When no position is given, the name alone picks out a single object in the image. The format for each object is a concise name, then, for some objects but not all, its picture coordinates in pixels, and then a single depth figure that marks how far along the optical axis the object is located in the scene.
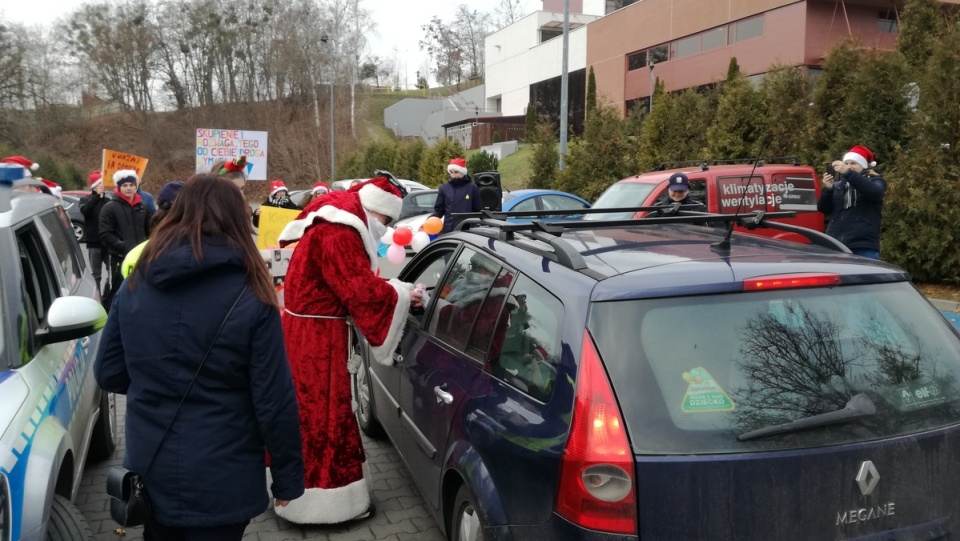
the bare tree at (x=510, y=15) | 76.06
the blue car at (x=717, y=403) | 2.10
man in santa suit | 3.74
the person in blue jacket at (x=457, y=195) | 9.96
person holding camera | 6.98
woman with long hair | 2.21
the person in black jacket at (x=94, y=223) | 9.43
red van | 9.41
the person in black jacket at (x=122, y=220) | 8.41
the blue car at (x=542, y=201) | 13.30
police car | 2.42
